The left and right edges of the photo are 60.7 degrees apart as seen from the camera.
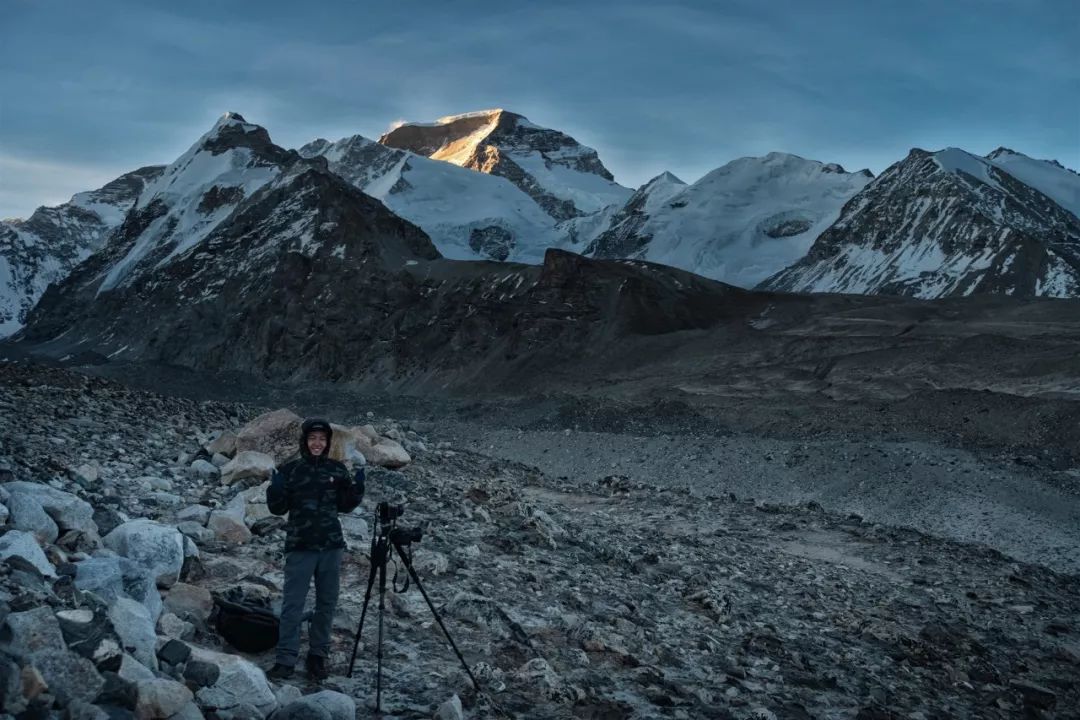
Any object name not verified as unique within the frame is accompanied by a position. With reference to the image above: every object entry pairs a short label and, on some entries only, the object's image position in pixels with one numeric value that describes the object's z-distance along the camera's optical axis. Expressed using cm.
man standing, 641
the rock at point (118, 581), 588
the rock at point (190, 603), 673
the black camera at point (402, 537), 676
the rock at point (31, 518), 659
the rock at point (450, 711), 591
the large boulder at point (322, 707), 523
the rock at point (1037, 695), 852
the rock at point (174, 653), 544
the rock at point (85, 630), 468
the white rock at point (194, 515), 970
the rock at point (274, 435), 1414
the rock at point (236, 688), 525
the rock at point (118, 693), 457
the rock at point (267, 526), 984
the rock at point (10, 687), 403
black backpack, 666
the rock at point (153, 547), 719
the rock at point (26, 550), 546
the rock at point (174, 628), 619
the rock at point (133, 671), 475
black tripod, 668
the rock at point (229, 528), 933
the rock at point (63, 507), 704
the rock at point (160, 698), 464
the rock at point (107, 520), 771
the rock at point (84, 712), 426
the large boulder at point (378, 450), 1664
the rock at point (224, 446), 1396
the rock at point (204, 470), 1259
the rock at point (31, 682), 414
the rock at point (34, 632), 436
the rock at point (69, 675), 437
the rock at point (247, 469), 1220
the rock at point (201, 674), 536
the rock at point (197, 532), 915
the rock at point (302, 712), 521
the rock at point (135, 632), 521
